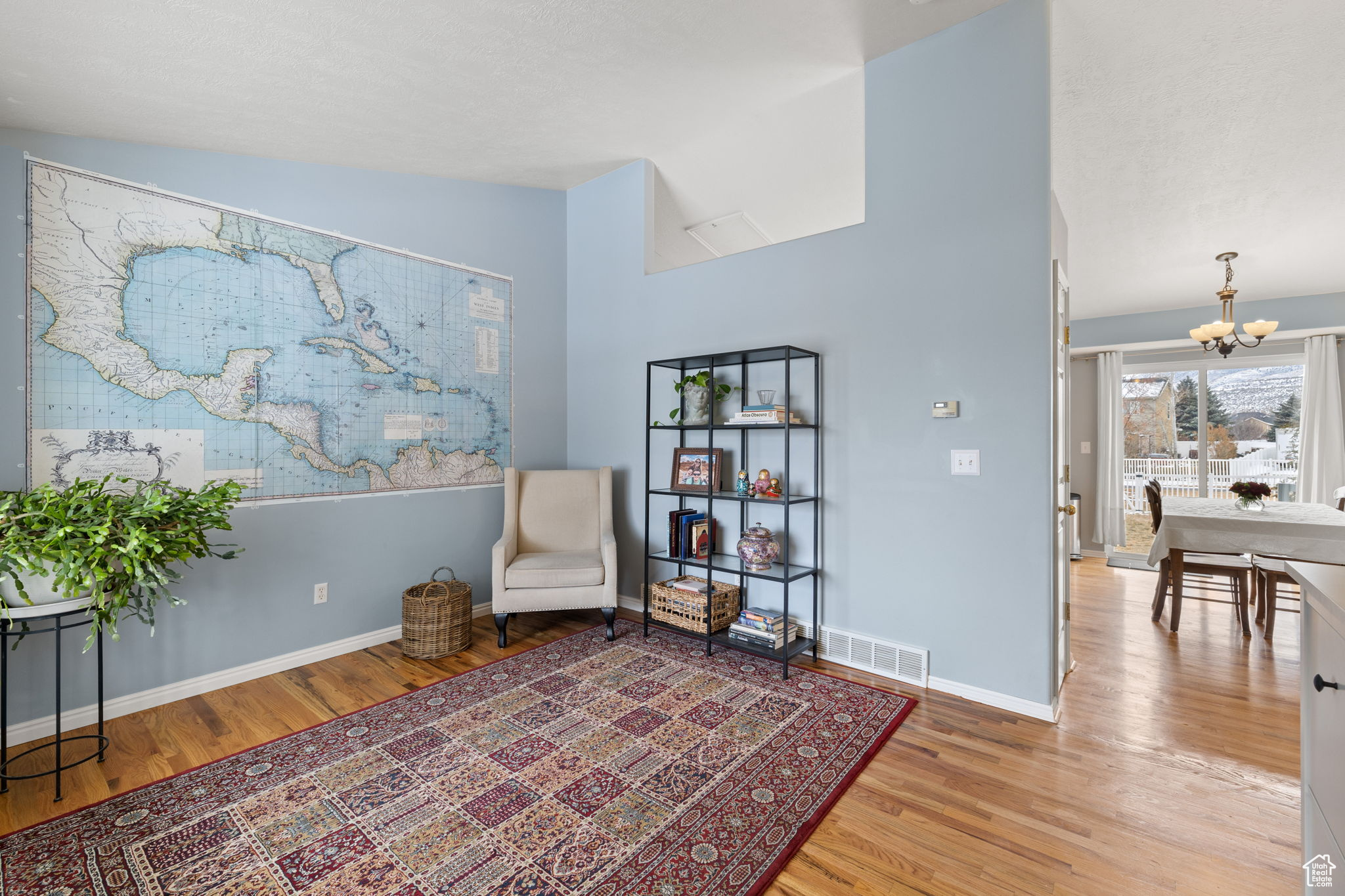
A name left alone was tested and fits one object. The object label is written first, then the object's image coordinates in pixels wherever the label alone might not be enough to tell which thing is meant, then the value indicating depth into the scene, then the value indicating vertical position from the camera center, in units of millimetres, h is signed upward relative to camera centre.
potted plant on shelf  3314 +326
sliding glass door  5305 +220
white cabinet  915 -465
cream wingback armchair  3191 -589
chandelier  4008 +869
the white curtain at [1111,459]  5926 -79
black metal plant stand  1811 -713
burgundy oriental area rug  1546 -1133
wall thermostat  2621 +195
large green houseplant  1751 -280
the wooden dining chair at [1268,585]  3271 -850
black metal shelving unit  2881 -230
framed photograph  3363 -109
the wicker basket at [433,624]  3021 -922
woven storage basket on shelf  3162 -881
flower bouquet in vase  3748 -281
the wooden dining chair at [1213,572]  3488 -757
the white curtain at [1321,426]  4922 +221
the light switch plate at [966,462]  2575 -49
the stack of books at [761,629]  2938 -932
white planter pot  1786 -443
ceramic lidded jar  2977 -508
